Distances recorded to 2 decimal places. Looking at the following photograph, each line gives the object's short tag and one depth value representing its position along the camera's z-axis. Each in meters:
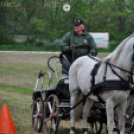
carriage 13.42
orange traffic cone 12.91
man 14.37
